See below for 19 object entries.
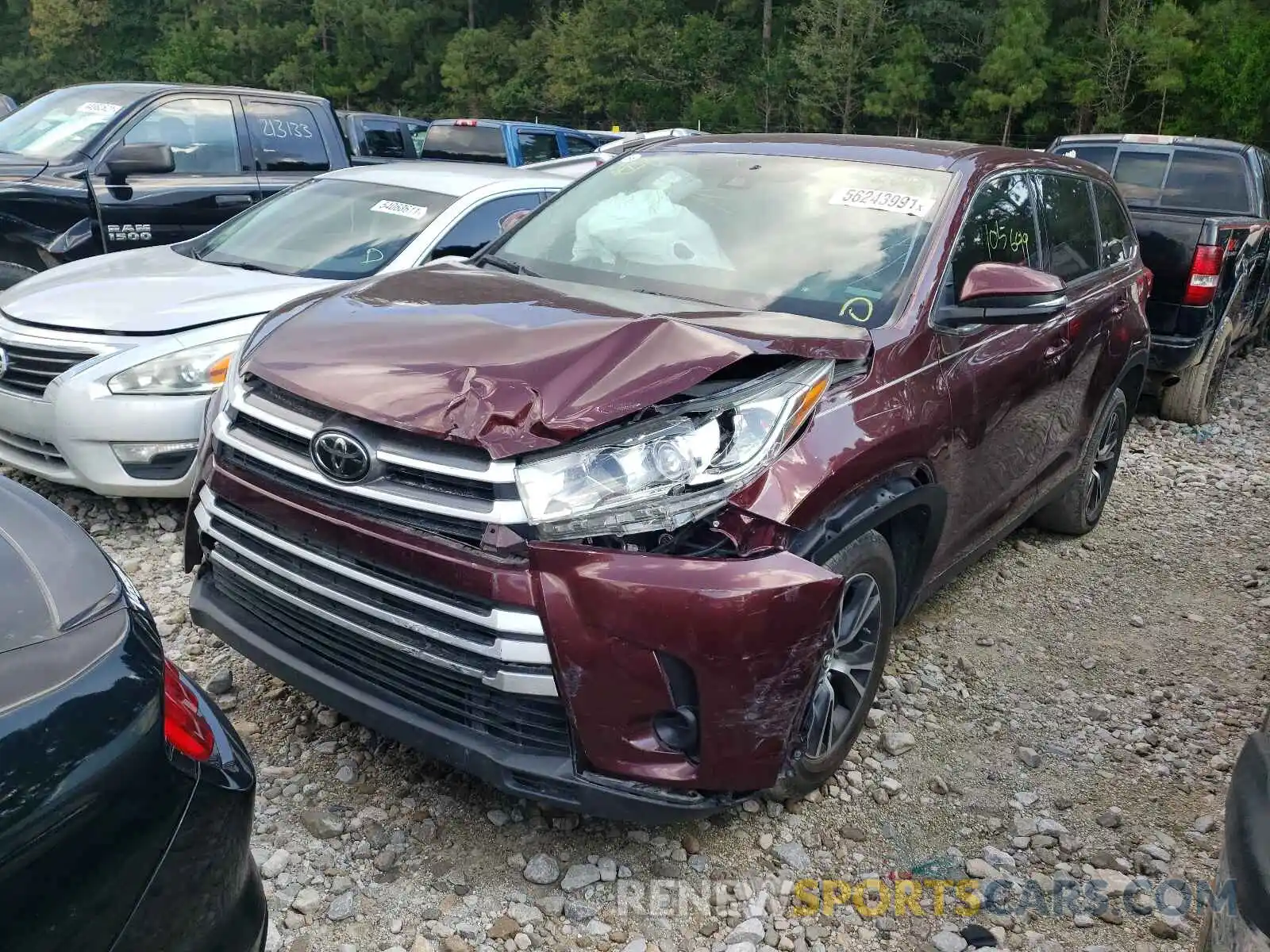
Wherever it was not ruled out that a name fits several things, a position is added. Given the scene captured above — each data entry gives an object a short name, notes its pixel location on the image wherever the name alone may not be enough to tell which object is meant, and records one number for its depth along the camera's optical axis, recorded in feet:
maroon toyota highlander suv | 7.48
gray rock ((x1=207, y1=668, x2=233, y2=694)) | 11.04
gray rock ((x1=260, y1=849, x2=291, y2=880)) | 8.52
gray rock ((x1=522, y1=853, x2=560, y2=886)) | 8.70
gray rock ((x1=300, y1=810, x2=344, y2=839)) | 9.03
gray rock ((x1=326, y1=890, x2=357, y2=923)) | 8.20
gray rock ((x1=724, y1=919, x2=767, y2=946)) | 8.30
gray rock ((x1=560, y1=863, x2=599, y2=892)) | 8.66
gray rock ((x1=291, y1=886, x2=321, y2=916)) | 8.23
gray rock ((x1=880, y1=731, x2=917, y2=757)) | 11.00
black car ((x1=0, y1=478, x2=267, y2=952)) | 4.56
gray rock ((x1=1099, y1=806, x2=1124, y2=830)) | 10.05
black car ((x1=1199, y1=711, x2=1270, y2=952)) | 4.73
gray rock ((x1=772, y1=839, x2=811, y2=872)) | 9.18
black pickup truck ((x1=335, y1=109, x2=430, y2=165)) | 40.27
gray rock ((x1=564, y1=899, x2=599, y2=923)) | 8.37
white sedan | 13.91
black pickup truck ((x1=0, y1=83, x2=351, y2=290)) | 20.58
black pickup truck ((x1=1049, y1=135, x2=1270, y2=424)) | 22.26
